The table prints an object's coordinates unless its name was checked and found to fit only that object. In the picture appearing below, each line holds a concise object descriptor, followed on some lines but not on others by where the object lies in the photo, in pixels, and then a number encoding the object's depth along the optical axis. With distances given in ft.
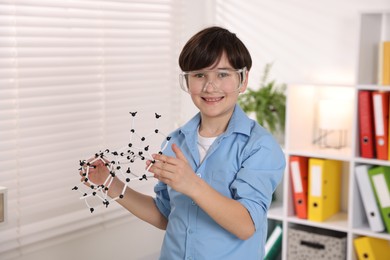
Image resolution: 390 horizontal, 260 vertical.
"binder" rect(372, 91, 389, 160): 9.80
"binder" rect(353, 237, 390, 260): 10.03
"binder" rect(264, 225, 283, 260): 11.36
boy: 5.84
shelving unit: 10.02
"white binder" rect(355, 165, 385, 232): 10.02
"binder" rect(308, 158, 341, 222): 10.41
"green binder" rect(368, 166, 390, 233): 9.90
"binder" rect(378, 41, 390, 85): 9.78
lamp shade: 10.70
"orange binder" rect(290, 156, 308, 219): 10.57
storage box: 10.42
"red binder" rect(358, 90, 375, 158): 9.93
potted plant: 11.22
